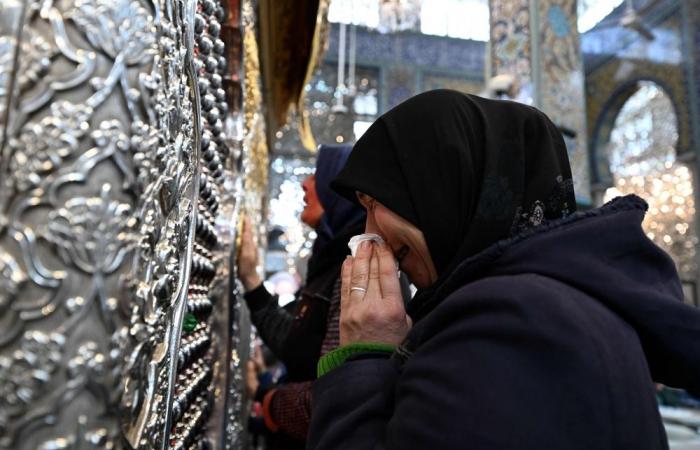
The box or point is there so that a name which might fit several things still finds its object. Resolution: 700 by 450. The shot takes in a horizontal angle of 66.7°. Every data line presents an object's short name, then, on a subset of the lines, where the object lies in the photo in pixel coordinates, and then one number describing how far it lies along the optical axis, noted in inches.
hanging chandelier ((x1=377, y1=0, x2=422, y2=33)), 185.9
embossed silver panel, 9.4
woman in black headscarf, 16.7
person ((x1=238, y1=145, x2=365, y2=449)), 43.9
